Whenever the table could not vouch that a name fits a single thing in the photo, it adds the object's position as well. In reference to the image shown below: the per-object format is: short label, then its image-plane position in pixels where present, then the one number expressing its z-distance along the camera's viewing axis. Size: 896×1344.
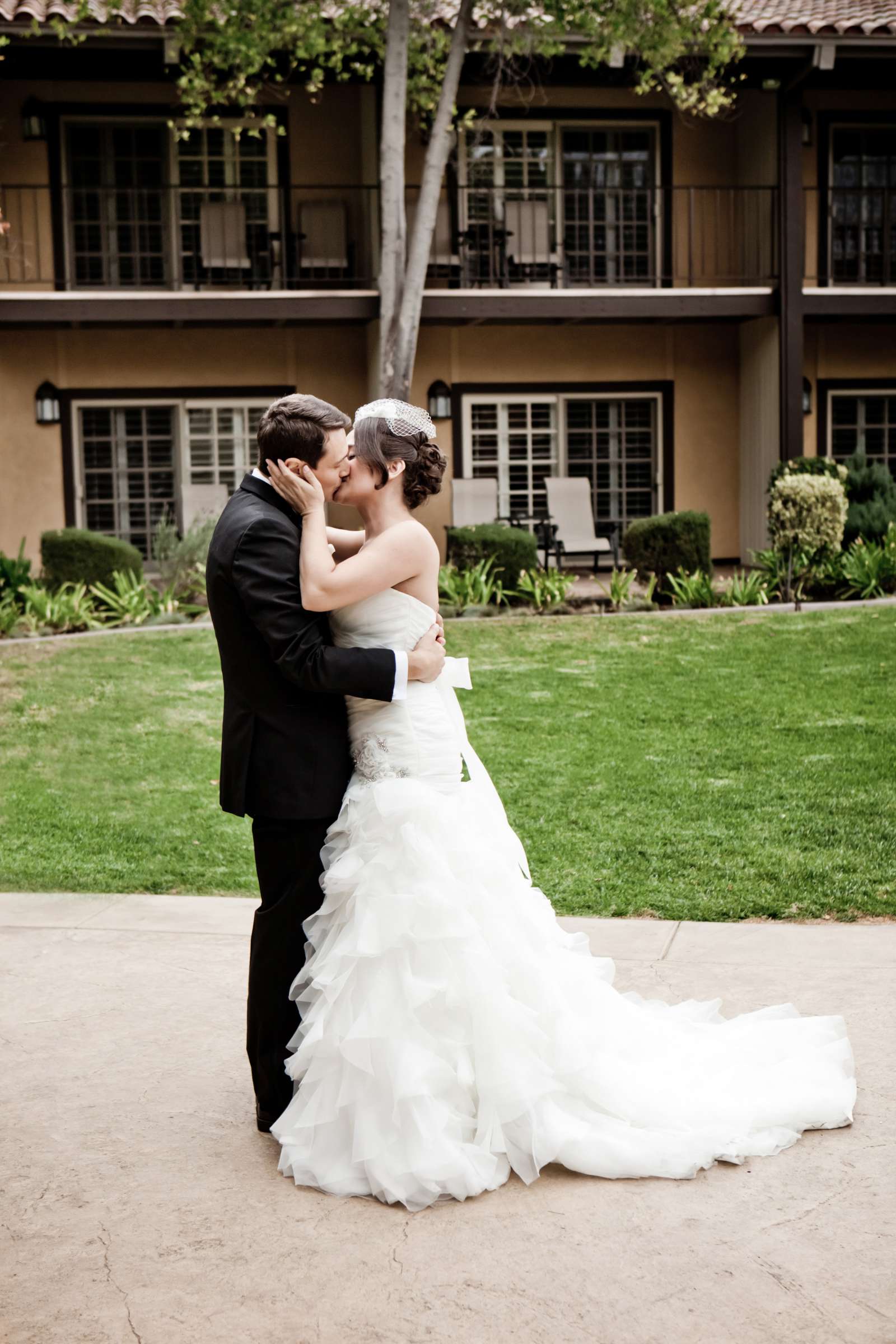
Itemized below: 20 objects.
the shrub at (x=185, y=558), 12.71
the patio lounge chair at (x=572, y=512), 15.60
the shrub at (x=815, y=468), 13.53
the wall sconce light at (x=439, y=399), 16.30
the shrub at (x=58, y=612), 11.72
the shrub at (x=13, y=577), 12.18
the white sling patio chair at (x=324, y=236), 16.02
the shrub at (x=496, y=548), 12.38
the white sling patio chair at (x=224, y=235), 15.84
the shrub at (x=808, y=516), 11.98
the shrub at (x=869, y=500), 13.54
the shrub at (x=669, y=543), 12.50
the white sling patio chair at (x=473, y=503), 15.73
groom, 3.31
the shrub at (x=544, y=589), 12.22
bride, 3.17
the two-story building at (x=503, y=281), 15.28
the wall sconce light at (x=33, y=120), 15.32
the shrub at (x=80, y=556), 12.45
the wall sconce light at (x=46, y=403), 15.69
